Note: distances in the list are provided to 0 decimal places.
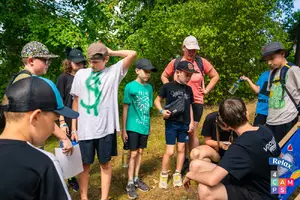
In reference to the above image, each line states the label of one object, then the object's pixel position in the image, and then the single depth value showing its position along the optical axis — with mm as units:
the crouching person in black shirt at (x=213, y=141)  3357
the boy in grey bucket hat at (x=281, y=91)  3691
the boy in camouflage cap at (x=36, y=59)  2951
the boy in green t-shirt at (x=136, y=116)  3941
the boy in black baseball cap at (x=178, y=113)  3975
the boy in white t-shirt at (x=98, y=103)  3326
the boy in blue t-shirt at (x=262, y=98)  4148
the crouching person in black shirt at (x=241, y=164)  2385
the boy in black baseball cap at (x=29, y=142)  1222
